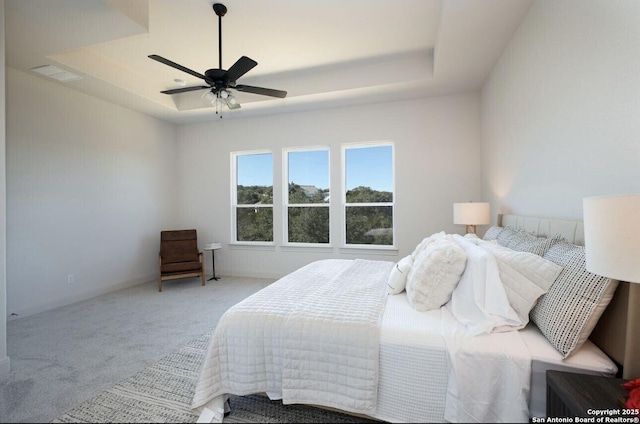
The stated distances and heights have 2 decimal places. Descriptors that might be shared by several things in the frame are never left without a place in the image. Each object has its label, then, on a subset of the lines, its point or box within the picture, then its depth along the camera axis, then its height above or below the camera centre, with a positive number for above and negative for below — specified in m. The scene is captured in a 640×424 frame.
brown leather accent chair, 4.32 -0.70
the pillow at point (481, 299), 1.41 -0.46
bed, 1.21 -0.68
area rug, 1.58 -1.15
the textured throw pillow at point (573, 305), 1.22 -0.42
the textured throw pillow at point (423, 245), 2.22 -0.29
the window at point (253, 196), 5.05 +0.26
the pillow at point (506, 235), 2.21 -0.21
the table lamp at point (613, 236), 0.93 -0.09
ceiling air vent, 3.16 +1.58
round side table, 4.83 -0.60
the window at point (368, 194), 4.48 +0.25
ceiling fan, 2.37 +1.17
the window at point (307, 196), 4.78 +0.25
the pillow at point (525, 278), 1.42 -0.35
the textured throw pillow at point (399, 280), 2.00 -0.49
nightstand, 0.99 -0.66
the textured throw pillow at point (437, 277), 1.67 -0.40
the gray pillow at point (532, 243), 1.70 -0.22
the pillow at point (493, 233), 2.62 -0.23
